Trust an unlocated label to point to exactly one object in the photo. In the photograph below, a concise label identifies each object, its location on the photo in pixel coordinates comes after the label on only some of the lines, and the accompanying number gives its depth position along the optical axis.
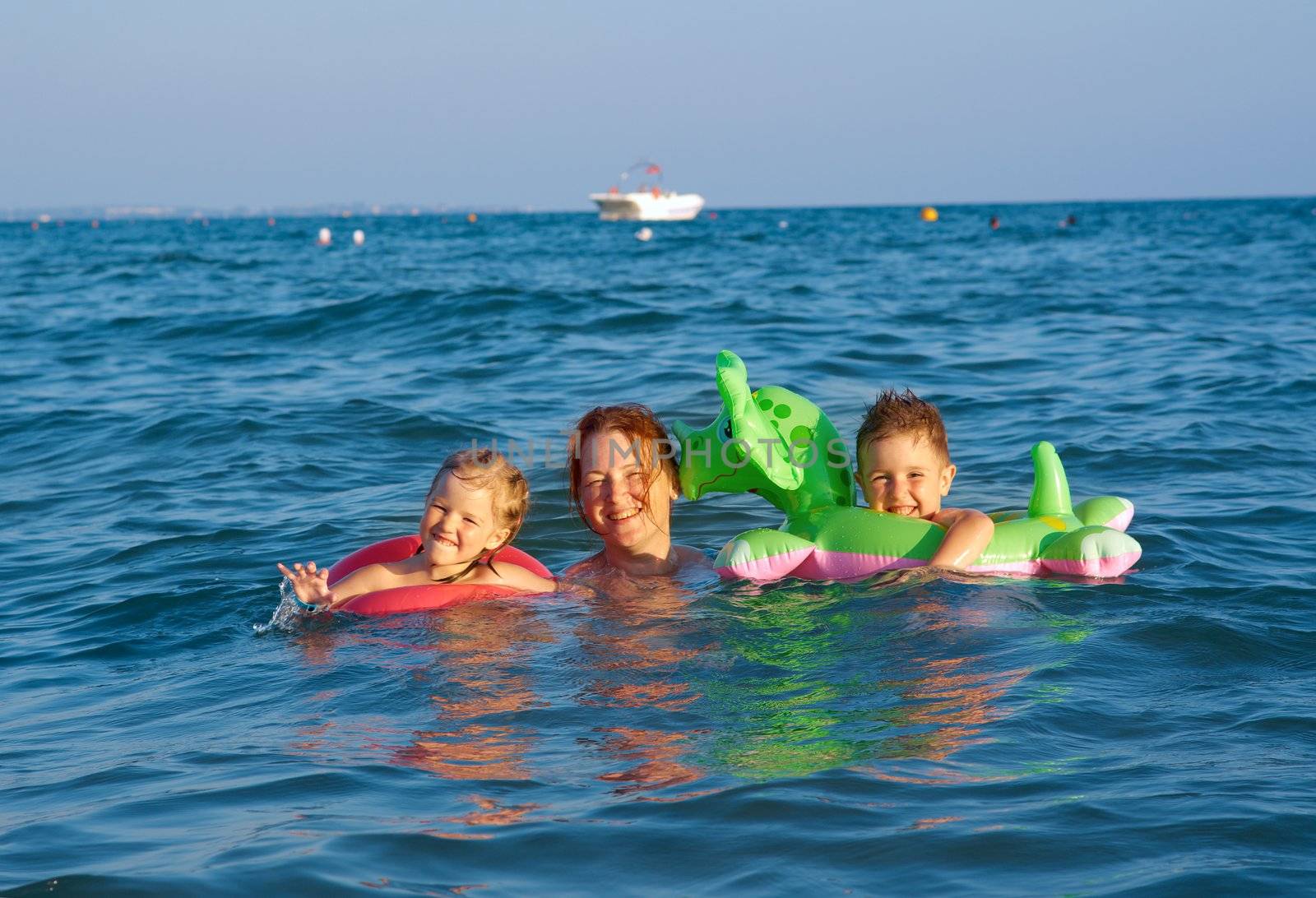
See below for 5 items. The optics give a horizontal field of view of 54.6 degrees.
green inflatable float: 5.34
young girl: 5.29
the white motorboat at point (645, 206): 73.00
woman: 5.50
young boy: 5.32
